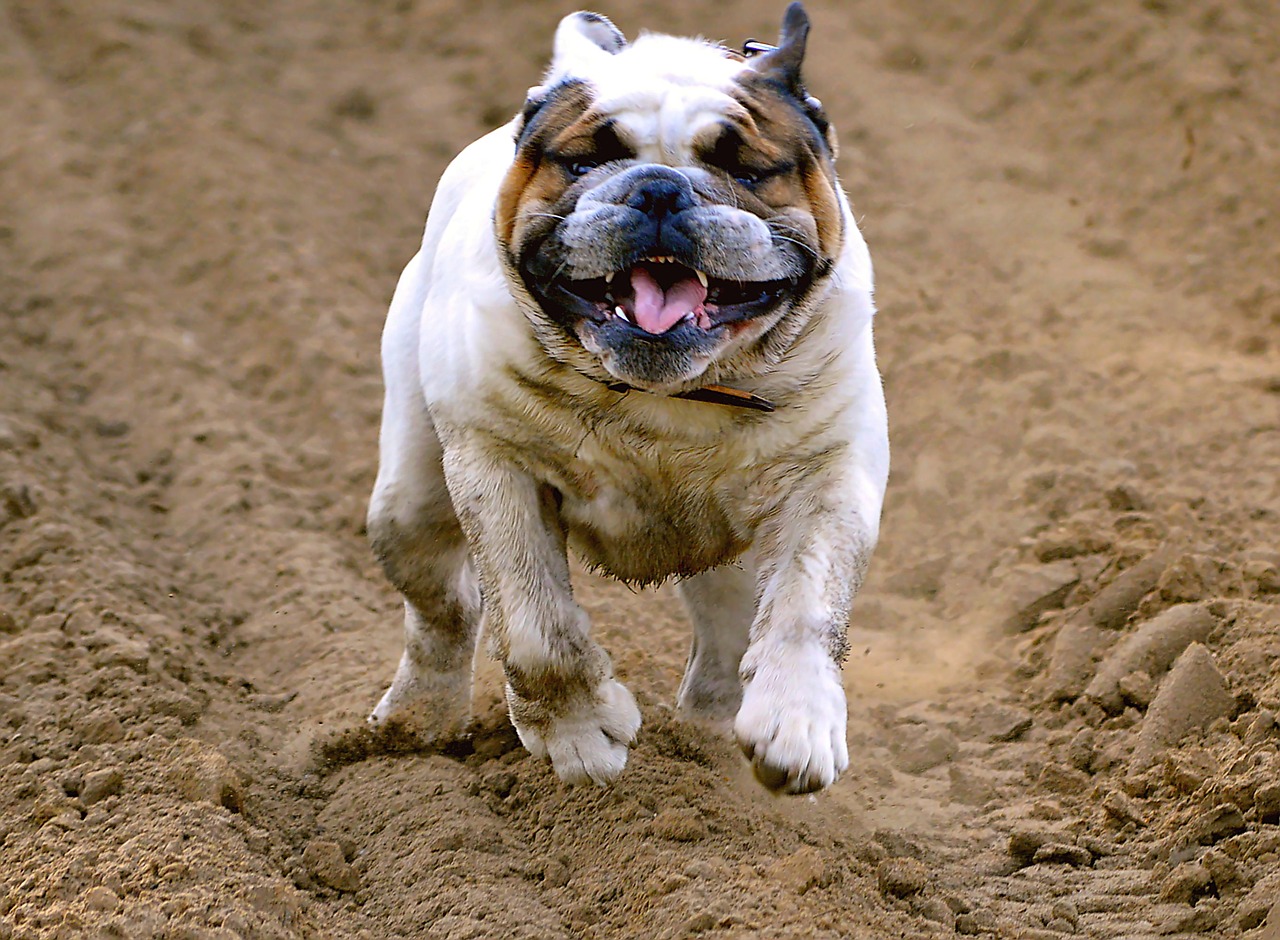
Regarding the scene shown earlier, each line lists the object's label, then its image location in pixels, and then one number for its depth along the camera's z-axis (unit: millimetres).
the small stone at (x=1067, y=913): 8562
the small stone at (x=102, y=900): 7805
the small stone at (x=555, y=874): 8937
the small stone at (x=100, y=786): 9359
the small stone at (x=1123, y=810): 9703
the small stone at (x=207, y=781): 9430
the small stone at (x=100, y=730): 10156
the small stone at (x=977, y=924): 8492
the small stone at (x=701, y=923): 7809
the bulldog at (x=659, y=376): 7738
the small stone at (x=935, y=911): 8523
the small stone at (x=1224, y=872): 8320
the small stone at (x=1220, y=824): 8891
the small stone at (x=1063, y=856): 9414
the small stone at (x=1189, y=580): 11992
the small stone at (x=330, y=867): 8969
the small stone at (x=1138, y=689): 10953
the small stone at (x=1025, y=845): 9625
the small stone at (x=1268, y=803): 8797
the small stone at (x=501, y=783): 10172
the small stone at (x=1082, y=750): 10789
